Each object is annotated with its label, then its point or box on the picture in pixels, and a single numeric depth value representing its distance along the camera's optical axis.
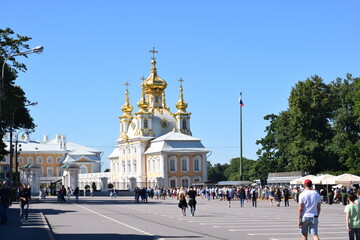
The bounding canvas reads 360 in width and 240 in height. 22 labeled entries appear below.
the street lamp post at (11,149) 47.81
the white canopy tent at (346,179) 51.09
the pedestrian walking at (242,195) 49.98
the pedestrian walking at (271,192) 55.72
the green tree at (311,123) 79.25
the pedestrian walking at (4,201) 26.53
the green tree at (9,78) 50.75
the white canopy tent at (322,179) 53.75
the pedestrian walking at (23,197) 27.81
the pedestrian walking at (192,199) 34.94
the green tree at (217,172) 172.12
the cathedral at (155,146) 117.25
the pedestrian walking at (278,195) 50.48
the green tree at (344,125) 76.19
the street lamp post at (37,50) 35.96
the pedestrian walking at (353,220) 14.98
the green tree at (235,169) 130.98
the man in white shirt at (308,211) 15.37
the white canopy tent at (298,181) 58.06
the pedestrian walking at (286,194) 49.91
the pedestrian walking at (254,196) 49.56
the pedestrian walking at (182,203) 34.94
